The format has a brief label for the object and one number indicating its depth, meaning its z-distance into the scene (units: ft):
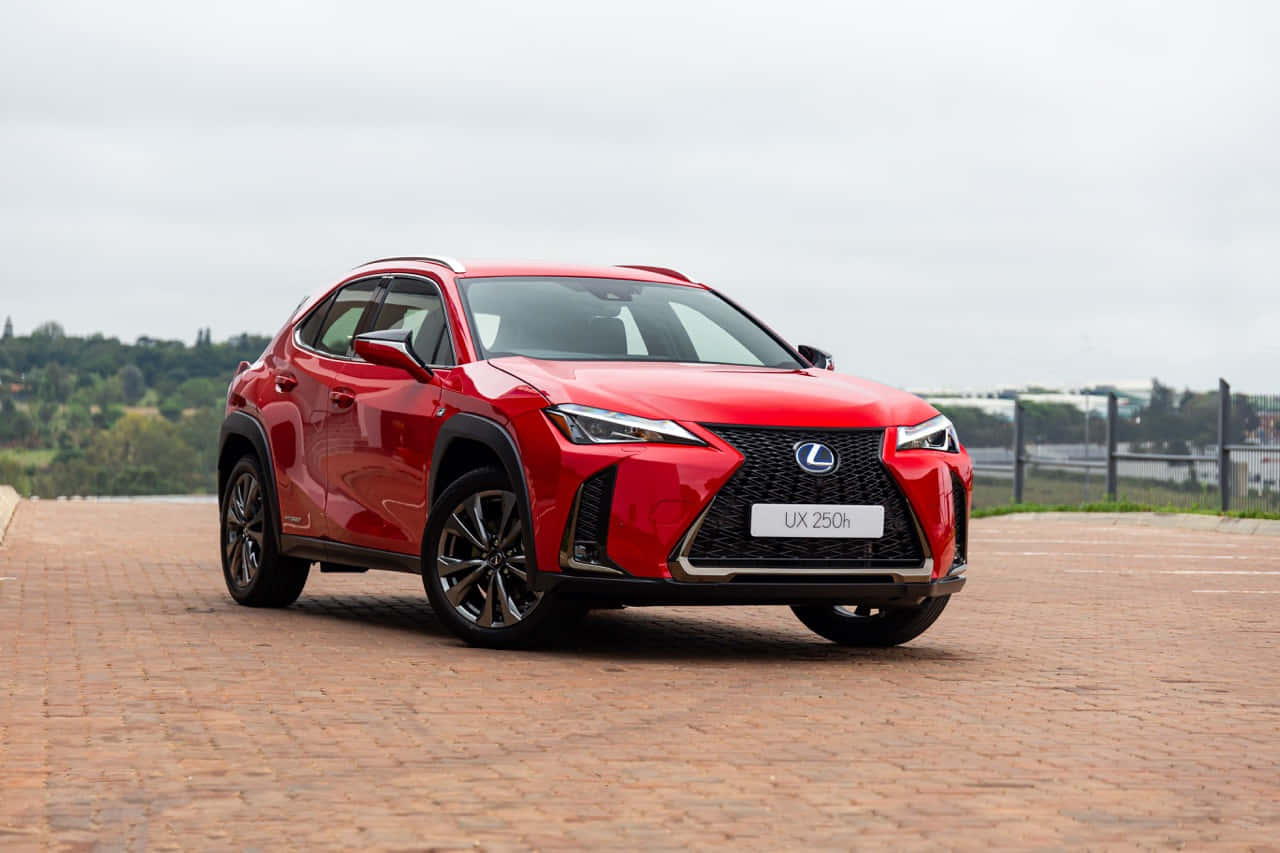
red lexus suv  26.96
